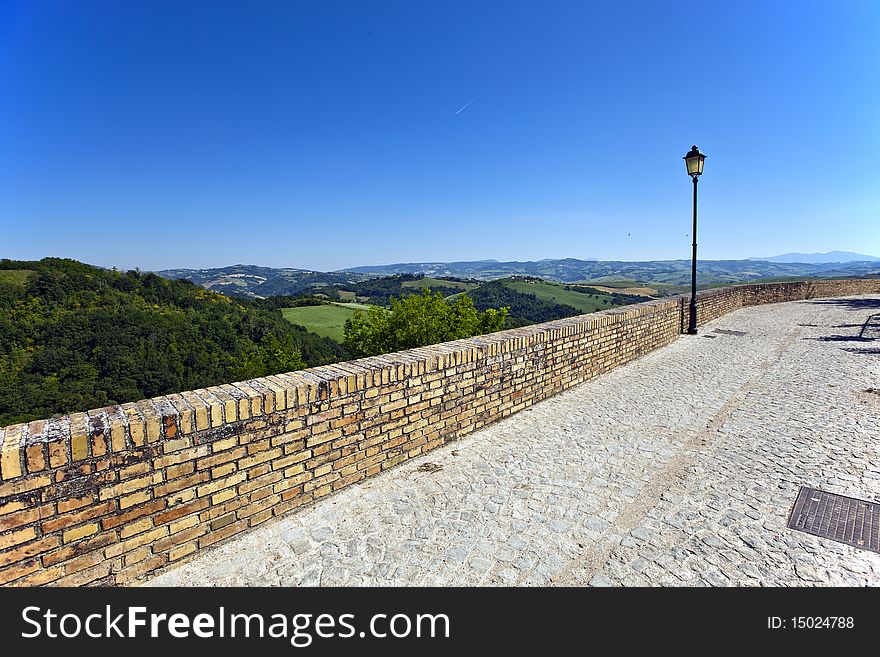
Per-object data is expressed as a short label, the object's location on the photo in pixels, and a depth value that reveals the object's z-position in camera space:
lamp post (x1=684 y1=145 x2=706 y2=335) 10.91
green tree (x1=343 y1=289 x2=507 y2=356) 13.30
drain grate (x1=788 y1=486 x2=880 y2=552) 2.93
